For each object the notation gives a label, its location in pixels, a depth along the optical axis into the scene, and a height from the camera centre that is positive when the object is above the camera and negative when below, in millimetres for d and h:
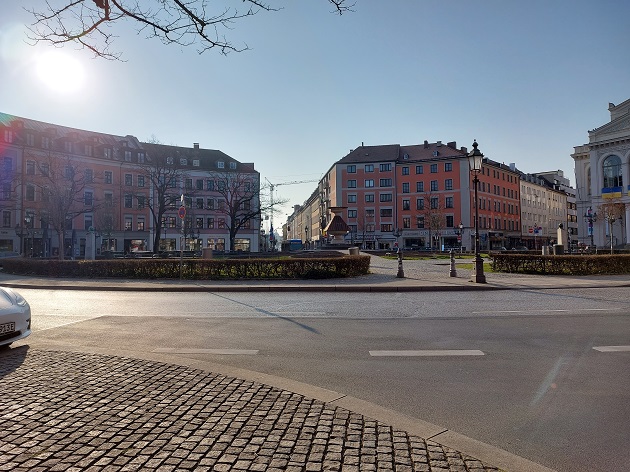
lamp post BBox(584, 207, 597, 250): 52662 +3480
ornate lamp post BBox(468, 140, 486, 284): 17531 +3181
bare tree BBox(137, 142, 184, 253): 47469 +10111
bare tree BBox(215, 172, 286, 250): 53906 +7944
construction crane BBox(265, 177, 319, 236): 55312 +6506
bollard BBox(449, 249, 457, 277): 20064 -1014
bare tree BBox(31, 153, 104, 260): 33188 +4347
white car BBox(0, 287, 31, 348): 6199 -913
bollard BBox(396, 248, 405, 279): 19656 -1014
